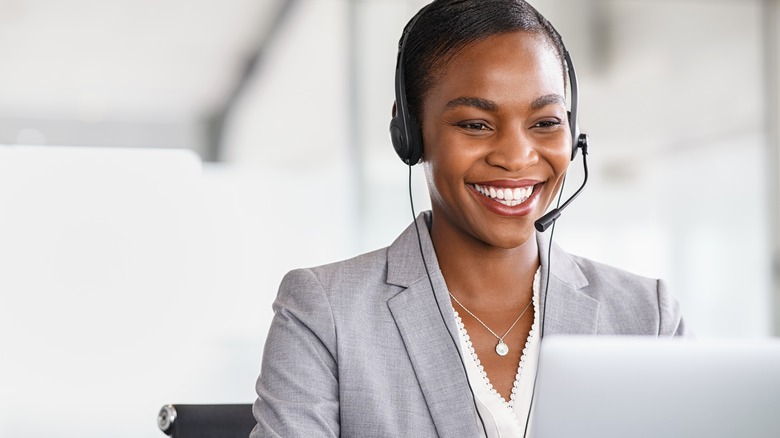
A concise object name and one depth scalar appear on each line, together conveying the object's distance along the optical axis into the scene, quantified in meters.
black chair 2.40
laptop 2.01
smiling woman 2.31
